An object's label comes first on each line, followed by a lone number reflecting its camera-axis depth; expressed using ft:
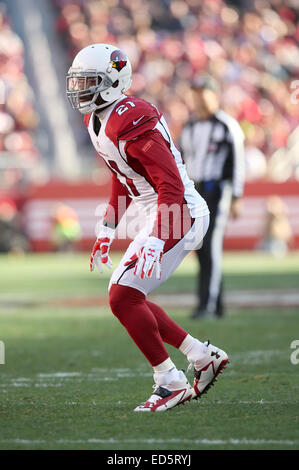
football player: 29.84
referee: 54.90
